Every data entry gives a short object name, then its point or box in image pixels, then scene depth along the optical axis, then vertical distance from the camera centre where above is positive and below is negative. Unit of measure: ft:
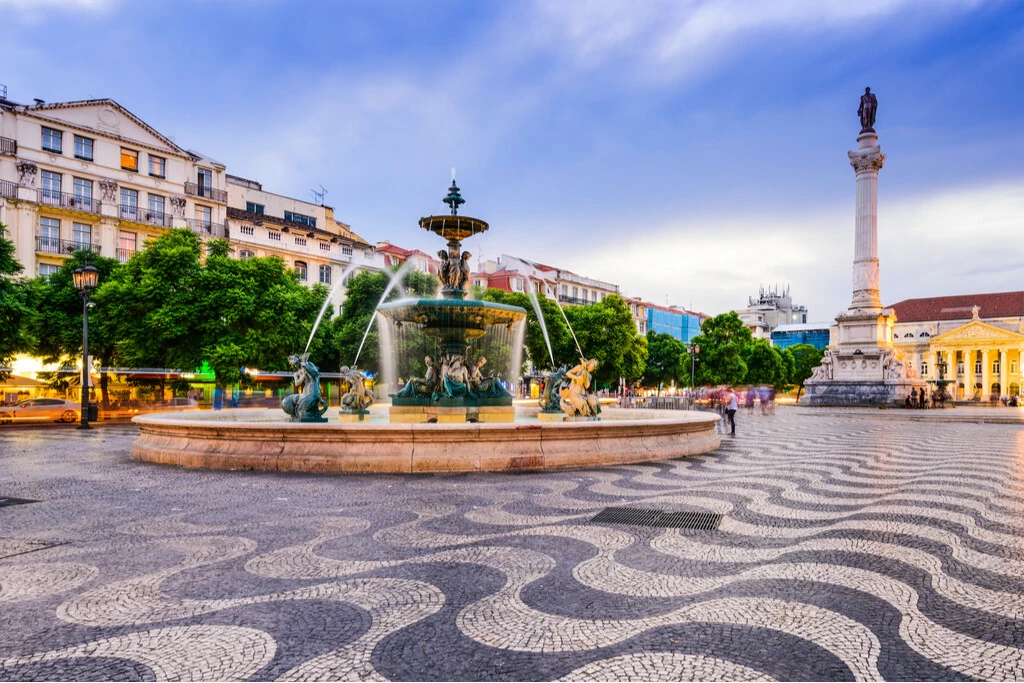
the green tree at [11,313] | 72.08 +5.19
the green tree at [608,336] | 157.17 +7.77
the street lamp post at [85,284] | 68.18 +8.15
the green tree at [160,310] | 87.76 +7.00
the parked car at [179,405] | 91.41 -6.71
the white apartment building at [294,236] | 156.35 +33.11
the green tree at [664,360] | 234.38 +2.62
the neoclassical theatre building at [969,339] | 323.57 +17.65
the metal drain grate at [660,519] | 22.50 -5.68
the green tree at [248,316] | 88.74 +6.64
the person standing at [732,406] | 65.21 -4.15
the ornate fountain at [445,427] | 33.94 -4.08
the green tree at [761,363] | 224.74 +1.99
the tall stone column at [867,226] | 144.66 +33.60
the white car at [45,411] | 80.47 -7.04
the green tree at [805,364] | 275.96 +2.35
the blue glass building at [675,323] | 306.55 +23.01
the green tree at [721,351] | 200.13 +5.44
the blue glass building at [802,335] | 402.31 +22.70
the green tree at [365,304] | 127.95 +12.43
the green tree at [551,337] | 150.51 +6.46
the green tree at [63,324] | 92.99 +5.13
